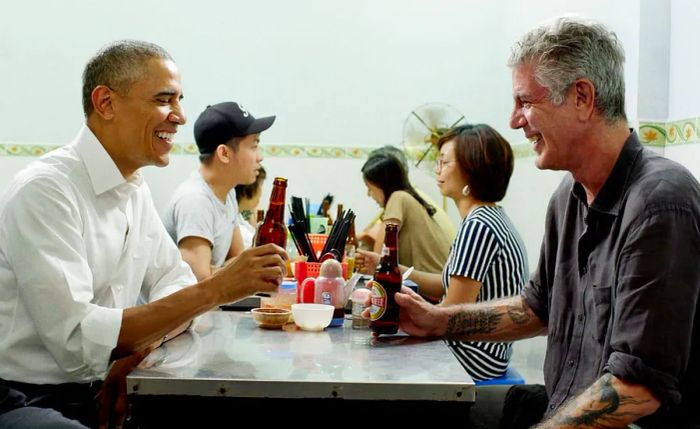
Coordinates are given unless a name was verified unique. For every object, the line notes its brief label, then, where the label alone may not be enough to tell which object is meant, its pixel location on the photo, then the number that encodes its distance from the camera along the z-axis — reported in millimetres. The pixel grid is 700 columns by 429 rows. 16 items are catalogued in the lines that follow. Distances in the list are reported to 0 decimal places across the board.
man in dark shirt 1396
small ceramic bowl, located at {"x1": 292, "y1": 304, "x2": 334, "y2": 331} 1892
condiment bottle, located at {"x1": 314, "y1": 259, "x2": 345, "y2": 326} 1989
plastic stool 2479
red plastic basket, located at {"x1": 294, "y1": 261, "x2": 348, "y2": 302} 2150
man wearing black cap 3141
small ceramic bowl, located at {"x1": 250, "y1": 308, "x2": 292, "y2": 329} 1929
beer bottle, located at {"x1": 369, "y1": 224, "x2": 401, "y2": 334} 1865
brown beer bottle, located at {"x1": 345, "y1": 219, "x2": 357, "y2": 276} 2838
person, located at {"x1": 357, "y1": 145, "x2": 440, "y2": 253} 4691
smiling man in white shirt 1652
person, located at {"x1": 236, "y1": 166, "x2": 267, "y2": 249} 4582
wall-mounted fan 5129
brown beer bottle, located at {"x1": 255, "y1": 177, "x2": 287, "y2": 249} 2041
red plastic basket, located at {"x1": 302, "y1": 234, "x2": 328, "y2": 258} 2704
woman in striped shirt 2445
